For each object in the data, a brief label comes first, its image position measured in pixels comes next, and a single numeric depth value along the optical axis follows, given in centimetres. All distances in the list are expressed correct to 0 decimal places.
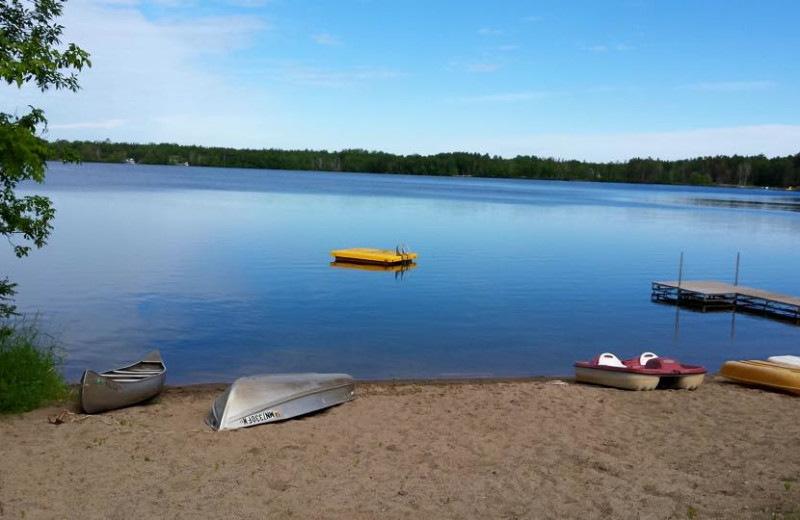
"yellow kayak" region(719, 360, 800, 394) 1318
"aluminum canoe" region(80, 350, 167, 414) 1069
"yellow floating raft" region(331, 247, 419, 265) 3228
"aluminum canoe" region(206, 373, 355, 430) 1034
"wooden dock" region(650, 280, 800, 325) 2533
